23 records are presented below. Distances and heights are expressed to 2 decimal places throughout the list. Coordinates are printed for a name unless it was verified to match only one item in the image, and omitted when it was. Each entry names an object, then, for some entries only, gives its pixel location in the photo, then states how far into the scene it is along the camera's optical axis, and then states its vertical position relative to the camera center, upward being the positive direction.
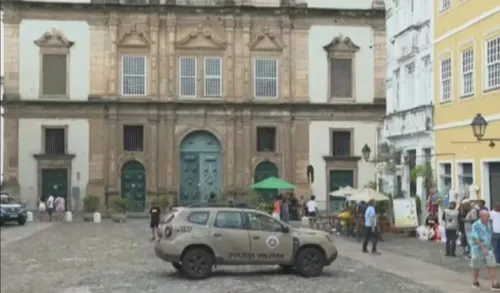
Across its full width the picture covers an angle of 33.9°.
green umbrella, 43.66 -0.84
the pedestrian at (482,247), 15.88 -1.52
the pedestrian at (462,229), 24.41 -1.80
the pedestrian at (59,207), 47.69 -2.17
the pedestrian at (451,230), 23.36 -1.74
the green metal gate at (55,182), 52.16 -0.74
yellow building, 25.25 +2.57
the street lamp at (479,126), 22.98 +1.20
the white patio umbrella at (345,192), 36.58 -1.06
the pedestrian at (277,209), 37.67 -1.84
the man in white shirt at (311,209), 41.47 -2.03
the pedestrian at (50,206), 46.89 -2.05
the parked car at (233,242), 17.89 -1.61
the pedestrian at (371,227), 25.45 -1.81
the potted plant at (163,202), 49.49 -1.98
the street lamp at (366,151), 40.12 +0.86
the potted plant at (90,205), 49.97 -2.12
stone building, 52.34 +4.66
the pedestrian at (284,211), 37.28 -1.91
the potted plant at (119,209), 46.49 -2.34
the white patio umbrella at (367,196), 32.25 -1.07
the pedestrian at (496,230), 20.20 -1.52
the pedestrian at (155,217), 29.72 -1.71
